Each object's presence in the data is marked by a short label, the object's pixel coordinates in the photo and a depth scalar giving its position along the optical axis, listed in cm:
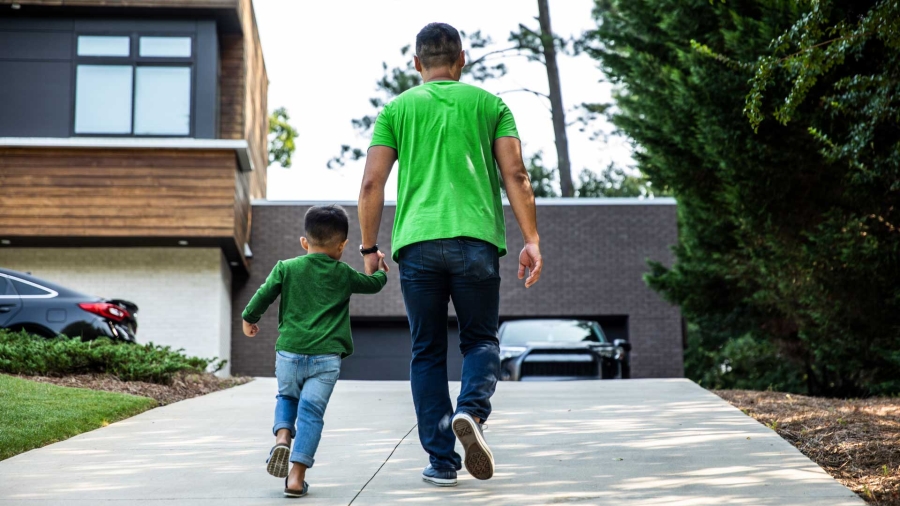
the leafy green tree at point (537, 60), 2884
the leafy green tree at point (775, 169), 1069
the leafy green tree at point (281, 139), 4728
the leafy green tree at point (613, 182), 4369
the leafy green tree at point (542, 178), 3703
